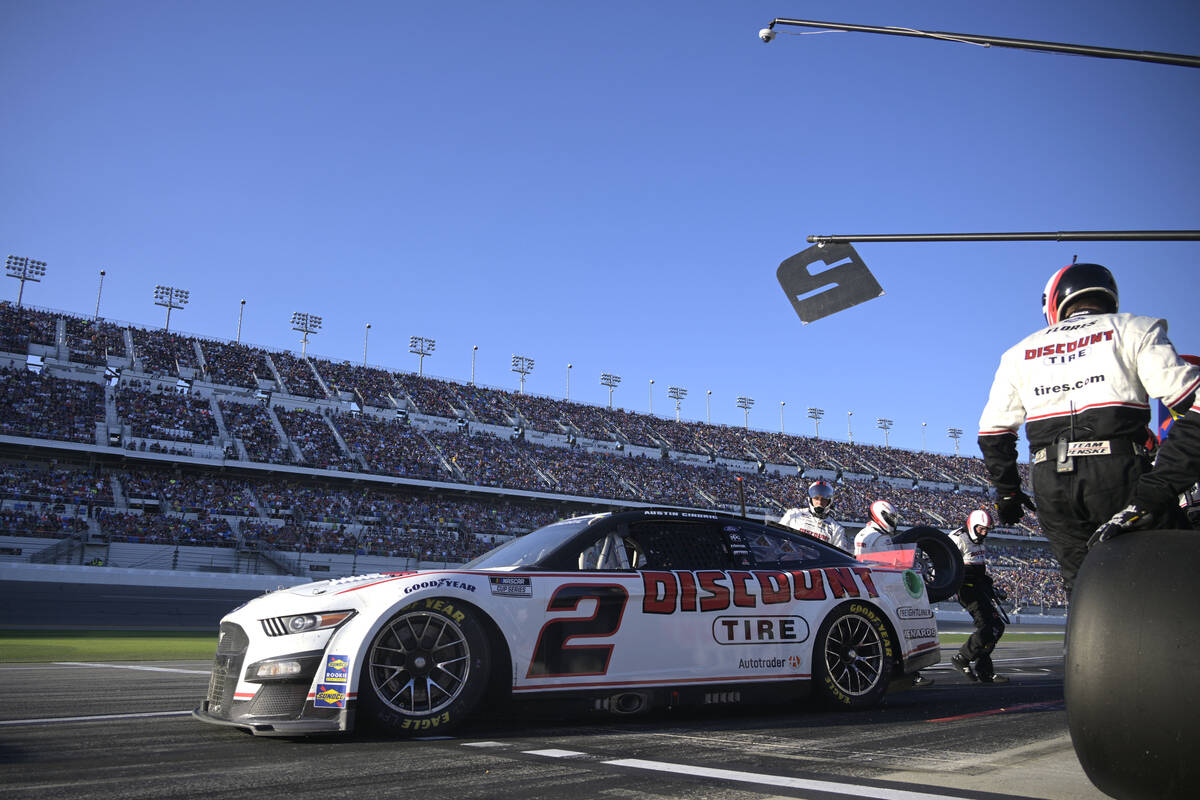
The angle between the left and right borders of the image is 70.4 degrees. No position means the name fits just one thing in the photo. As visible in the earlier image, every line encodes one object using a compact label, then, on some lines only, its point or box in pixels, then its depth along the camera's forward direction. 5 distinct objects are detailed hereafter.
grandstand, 32.03
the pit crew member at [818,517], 8.78
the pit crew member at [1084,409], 3.33
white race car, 4.20
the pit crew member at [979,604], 8.59
